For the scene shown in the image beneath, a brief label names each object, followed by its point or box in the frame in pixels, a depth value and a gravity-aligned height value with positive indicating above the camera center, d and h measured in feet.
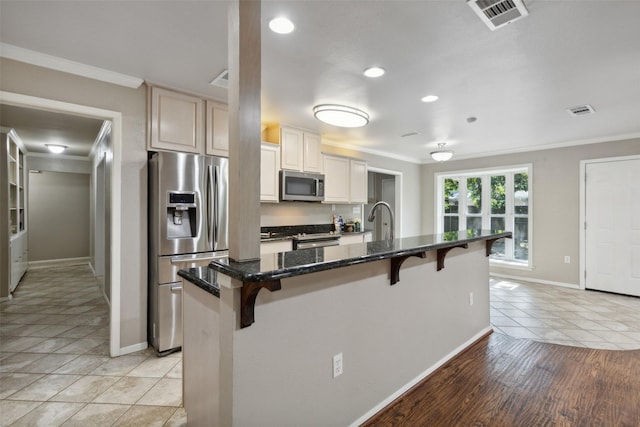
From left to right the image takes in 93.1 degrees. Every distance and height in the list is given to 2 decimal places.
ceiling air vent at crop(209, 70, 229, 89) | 8.45 +3.86
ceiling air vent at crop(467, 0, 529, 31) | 5.45 +3.77
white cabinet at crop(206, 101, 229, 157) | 10.16 +2.84
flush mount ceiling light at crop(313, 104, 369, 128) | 10.15 +3.34
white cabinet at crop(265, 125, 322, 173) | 13.00 +2.93
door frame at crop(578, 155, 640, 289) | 15.71 -0.58
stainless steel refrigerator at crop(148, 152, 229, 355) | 8.70 -0.44
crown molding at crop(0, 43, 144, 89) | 7.13 +3.77
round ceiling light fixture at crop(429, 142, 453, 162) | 15.38 +2.94
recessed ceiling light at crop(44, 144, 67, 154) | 17.71 +3.89
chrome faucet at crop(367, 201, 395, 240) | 7.63 -0.11
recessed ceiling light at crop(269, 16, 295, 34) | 5.99 +3.80
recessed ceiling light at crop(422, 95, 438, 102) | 9.91 +3.80
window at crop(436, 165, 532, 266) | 18.33 +0.50
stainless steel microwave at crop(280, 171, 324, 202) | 12.94 +1.18
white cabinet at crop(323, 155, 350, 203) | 14.90 +1.69
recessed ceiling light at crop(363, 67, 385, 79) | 7.99 +3.79
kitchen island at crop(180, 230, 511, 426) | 4.02 -2.01
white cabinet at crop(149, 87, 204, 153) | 9.12 +2.86
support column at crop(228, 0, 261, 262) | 3.85 +1.14
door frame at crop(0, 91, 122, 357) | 8.59 -0.41
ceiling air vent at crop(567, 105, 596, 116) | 10.83 +3.77
